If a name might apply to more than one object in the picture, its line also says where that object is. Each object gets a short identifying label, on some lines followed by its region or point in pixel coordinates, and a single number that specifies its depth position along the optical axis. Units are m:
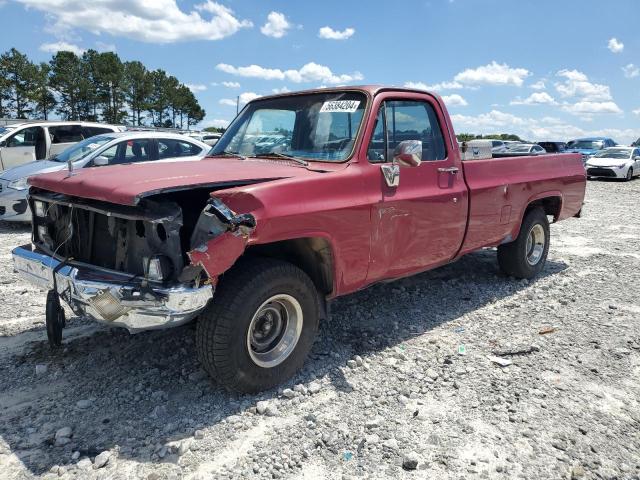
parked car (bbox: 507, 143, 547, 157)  20.75
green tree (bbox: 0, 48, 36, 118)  56.66
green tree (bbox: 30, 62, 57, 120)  58.69
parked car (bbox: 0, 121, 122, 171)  11.53
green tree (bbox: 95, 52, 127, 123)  66.06
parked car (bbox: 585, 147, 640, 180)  22.23
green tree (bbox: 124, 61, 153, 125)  70.31
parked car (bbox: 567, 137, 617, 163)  28.44
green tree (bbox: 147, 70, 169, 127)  73.94
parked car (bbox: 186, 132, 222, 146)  16.67
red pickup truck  2.88
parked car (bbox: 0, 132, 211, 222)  8.43
